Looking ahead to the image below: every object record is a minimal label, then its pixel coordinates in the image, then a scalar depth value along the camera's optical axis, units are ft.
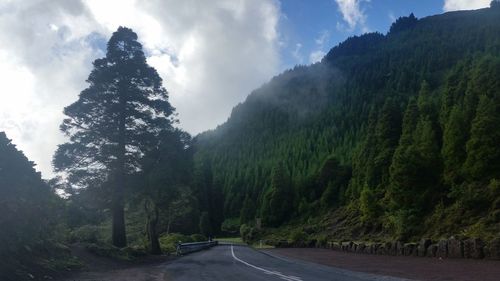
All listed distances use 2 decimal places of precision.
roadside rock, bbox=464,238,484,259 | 76.85
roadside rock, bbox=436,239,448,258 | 84.77
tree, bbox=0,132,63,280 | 41.78
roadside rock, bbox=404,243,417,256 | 97.81
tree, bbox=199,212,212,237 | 389.07
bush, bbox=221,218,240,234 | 441.15
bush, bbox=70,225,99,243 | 78.02
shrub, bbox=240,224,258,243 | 302.66
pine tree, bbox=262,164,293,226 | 342.21
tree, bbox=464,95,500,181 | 121.49
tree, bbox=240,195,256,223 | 427.74
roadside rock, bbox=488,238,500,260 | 72.84
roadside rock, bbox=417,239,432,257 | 92.07
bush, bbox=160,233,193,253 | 118.40
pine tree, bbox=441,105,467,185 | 136.87
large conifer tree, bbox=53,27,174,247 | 86.89
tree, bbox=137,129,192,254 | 84.84
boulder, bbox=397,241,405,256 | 101.15
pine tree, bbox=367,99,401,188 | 199.00
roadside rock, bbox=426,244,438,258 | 88.50
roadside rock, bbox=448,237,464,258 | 81.10
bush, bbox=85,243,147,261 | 70.96
